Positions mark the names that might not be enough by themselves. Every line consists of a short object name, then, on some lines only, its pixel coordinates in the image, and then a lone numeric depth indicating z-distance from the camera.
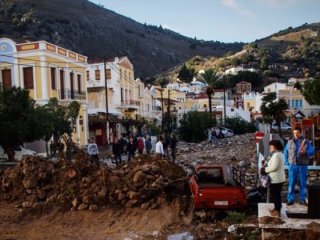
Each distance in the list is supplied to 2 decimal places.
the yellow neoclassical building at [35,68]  34.59
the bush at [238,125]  59.06
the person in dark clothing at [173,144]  25.03
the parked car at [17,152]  24.28
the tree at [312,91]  39.12
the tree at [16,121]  21.73
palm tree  59.09
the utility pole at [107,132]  45.33
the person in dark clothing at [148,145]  26.49
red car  10.99
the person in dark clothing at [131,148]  23.25
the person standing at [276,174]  8.76
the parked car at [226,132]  51.27
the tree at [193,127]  45.53
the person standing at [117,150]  22.59
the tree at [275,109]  48.84
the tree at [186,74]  122.19
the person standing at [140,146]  24.85
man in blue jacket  9.78
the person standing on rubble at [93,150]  19.64
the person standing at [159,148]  21.24
